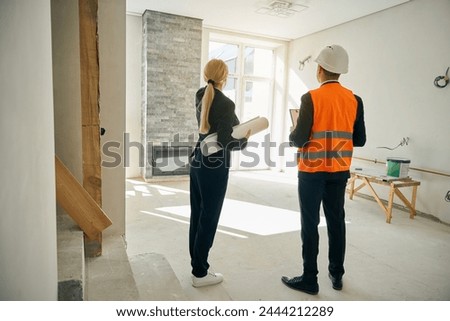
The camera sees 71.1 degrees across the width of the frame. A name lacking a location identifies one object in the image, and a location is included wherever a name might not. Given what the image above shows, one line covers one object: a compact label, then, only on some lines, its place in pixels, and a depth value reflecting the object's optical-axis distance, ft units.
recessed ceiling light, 15.79
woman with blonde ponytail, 6.46
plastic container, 13.25
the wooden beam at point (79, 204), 5.43
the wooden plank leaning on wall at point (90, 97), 5.52
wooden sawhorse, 12.73
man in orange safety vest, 6.39
